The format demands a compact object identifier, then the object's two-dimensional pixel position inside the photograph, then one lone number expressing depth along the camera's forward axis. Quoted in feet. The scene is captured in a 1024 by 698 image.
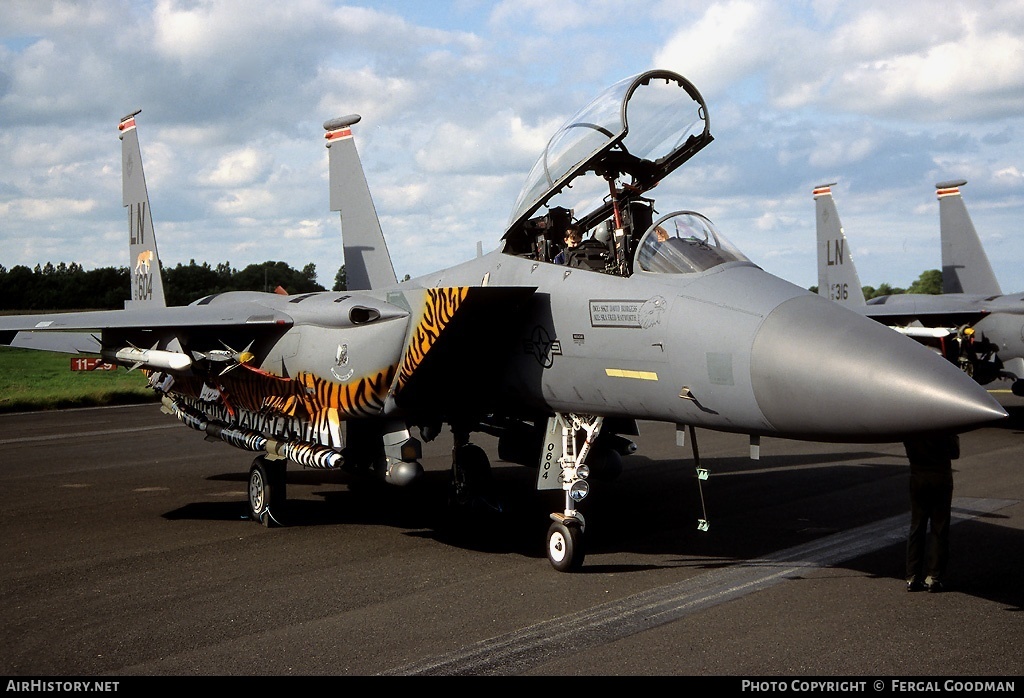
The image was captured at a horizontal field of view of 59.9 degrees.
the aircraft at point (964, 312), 59.26
